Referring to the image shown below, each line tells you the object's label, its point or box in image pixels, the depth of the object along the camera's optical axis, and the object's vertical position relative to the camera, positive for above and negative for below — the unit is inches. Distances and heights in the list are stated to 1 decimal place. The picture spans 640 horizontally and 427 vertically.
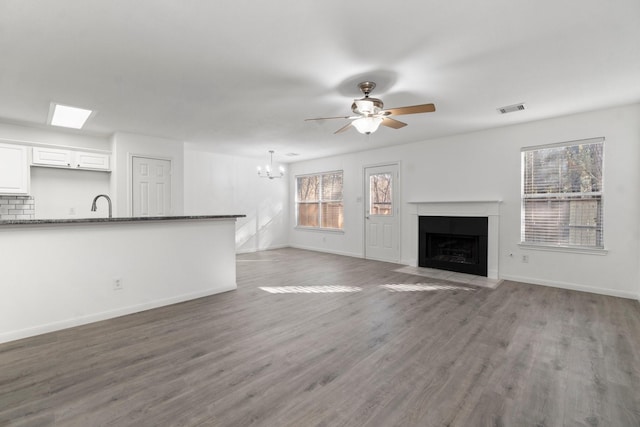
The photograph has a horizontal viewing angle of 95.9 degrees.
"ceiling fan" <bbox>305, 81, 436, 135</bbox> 116.3 +41.2
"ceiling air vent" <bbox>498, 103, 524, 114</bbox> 148.8 +54.9
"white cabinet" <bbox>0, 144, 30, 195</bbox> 166.2 +24.4
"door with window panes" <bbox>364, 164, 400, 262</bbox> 245.8 -1.2
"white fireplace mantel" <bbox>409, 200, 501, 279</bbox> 190.2 -0.2
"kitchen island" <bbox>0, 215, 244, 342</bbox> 105.0 -24.3
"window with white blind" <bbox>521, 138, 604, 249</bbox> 160.2 +10.3
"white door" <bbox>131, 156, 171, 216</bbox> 206.7 +18.3
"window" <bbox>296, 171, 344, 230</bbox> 294.4 +11.8
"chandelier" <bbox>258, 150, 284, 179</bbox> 309.7 +41.6
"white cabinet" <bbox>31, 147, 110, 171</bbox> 179.6 +34.4
